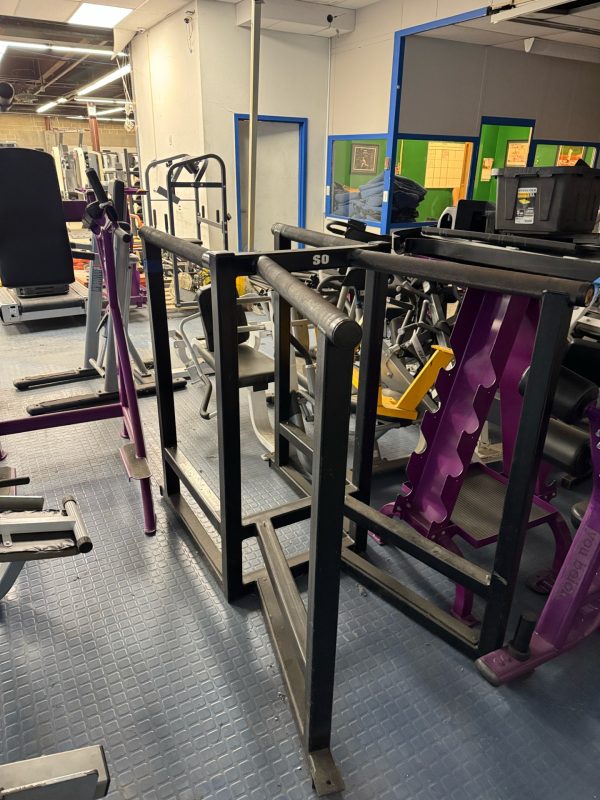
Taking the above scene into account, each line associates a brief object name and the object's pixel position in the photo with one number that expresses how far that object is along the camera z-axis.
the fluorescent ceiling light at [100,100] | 12.19
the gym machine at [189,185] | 5.04
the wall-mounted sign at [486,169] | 7.71
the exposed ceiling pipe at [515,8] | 3.94
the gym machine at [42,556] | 1.14
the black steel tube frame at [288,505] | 1.02
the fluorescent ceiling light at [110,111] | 14.04
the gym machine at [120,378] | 2.23
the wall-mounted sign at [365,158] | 6.51
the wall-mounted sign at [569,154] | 8.08
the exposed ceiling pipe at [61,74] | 8.71
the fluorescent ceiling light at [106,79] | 8.89
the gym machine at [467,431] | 1.31
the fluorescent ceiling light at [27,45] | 7.21
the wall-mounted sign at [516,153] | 7.57
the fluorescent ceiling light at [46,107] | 13.29
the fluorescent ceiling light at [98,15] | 5.92
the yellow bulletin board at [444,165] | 6.82
